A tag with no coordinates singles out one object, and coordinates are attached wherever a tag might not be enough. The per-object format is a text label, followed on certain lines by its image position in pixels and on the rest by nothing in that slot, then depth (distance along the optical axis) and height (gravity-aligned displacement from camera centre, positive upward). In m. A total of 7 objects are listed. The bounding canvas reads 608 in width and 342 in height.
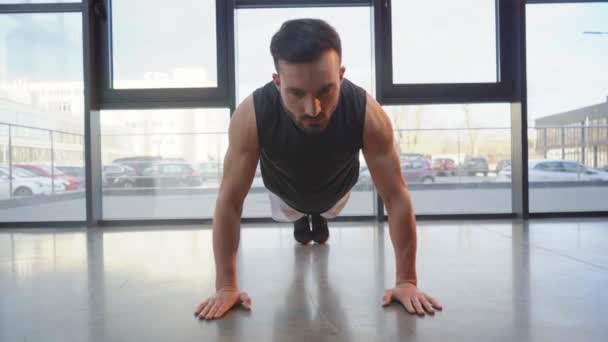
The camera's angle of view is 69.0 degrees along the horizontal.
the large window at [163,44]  3.49 +0.98
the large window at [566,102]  3.50 +0.46
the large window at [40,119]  3.47 +0.39
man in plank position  1.31 +0.03
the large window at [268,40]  3.51 +0.97
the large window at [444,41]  3.48 +0.96
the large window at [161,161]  3.58 +0.05
